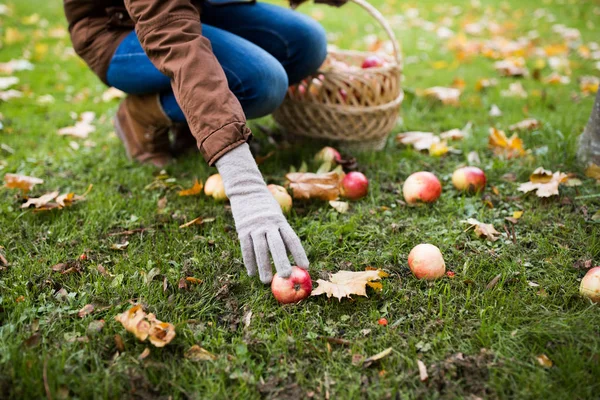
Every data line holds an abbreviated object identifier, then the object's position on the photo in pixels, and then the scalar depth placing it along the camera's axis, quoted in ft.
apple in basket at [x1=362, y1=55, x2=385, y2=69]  9.06
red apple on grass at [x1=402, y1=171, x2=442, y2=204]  7.01
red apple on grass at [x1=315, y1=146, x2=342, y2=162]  8.20
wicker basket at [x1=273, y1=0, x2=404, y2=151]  8.35
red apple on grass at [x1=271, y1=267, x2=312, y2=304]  5.06
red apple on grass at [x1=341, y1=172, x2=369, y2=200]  7.27
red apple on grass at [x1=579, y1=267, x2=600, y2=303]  5.00
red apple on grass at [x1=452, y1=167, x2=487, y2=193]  7.38
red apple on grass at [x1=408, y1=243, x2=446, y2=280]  5.50
